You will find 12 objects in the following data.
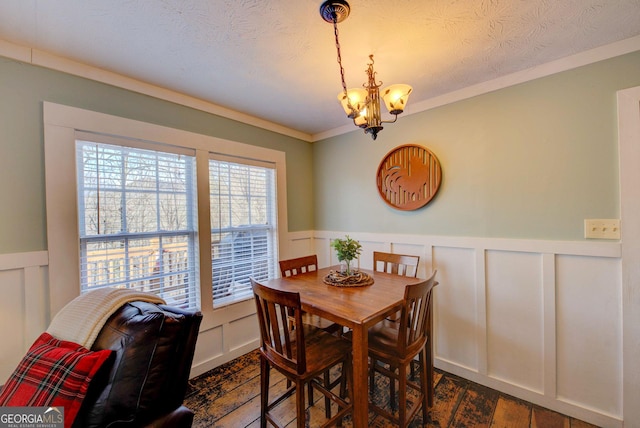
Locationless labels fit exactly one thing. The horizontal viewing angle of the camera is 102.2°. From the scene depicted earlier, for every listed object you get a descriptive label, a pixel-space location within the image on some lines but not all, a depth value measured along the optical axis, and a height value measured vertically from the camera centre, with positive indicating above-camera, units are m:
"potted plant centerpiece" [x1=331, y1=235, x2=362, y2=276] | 2.02 -0.29
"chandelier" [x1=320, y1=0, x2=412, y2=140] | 1.48 +0.64
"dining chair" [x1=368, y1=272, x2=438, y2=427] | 1.46 -0.84
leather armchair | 0.96 -0.62
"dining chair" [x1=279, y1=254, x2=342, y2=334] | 2.05 -0.54
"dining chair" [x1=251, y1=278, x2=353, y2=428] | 1.38 -0.84
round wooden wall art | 2.33 +0.32
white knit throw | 1.15 -0.45
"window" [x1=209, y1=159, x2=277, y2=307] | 2.46 -0.12
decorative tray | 1.91 -0.52
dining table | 1.31 -0.55
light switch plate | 1.62 -0.15
